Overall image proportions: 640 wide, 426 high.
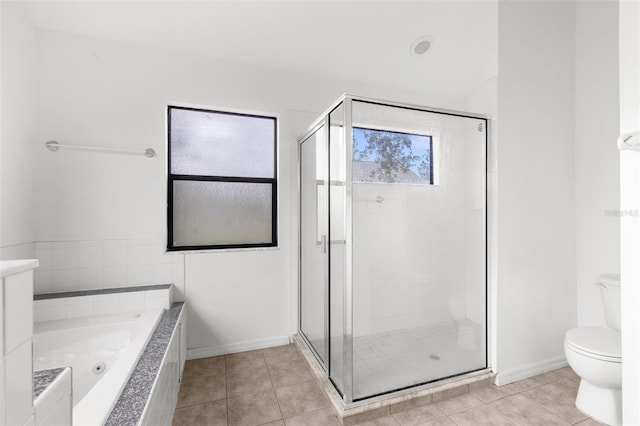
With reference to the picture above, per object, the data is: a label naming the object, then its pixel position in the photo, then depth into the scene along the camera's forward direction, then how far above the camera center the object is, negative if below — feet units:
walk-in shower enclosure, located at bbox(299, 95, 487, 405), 5.62 -0.74
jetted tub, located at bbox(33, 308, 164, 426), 5.14 -2.46
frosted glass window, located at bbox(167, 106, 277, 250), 7.47 +0.91
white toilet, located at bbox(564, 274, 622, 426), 5.04 -2.84
